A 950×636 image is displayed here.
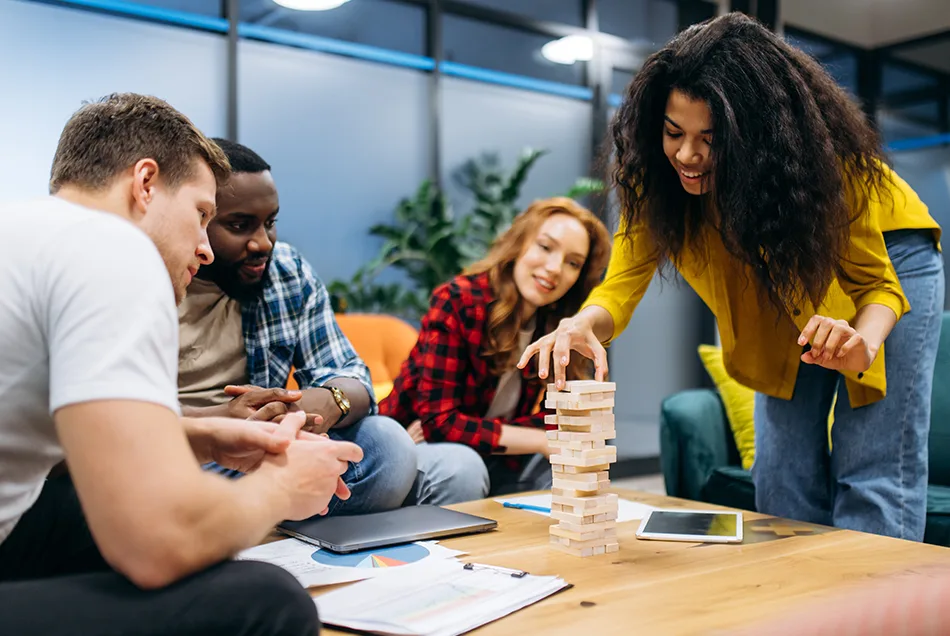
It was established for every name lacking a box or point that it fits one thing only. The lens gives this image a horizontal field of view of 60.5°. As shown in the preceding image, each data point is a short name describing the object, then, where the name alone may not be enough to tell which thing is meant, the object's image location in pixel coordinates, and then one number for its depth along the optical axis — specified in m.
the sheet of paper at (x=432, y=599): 0.96
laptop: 1.38
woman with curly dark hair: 1.50
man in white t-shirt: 0.71
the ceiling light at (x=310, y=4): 4.24
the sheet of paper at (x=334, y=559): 1.19
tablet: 1.44
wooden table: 1.01
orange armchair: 3.36
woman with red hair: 2.29
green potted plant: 4.38
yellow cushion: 2.83
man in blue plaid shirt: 1.82
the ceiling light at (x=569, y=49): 5.20
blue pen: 1.74
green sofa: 2.59
